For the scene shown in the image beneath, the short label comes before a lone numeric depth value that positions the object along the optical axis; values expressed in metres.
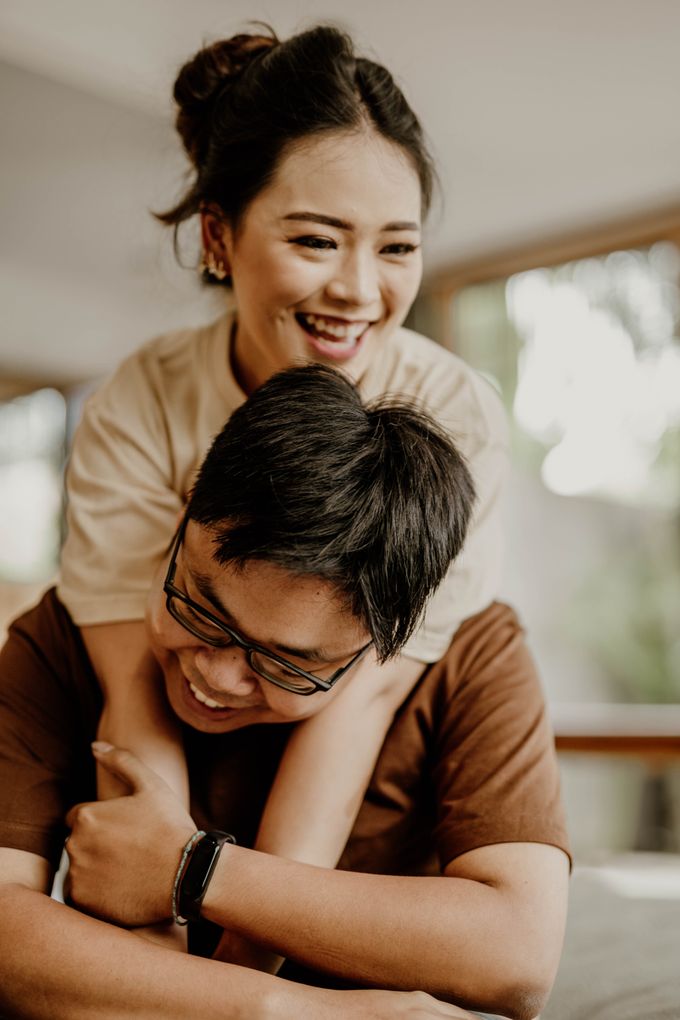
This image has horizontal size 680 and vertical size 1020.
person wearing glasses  1.09
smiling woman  1.33
